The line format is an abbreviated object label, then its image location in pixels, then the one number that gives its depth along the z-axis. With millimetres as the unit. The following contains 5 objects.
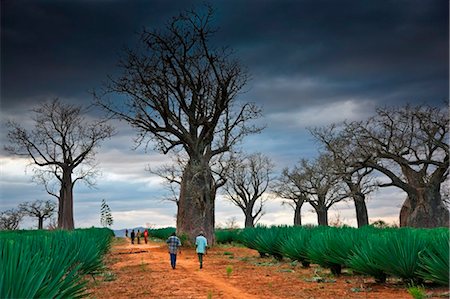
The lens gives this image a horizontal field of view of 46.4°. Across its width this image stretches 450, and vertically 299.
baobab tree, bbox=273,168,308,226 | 47531
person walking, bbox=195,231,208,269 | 17188
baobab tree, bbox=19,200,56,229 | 58000
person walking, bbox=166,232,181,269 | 16734
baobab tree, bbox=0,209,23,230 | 58469
